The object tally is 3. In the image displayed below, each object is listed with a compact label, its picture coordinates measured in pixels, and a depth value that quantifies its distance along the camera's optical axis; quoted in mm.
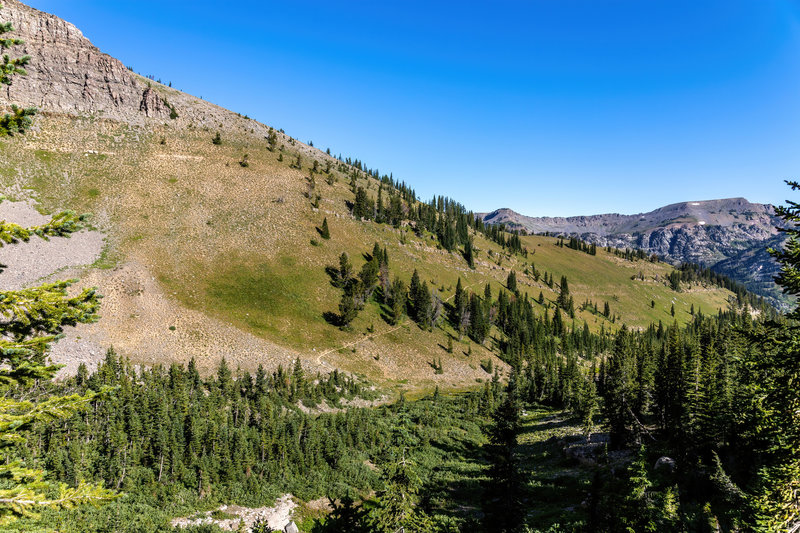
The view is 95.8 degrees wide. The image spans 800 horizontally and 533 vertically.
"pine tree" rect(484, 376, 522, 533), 25562
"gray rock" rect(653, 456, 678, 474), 36216
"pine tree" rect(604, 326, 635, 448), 47969
